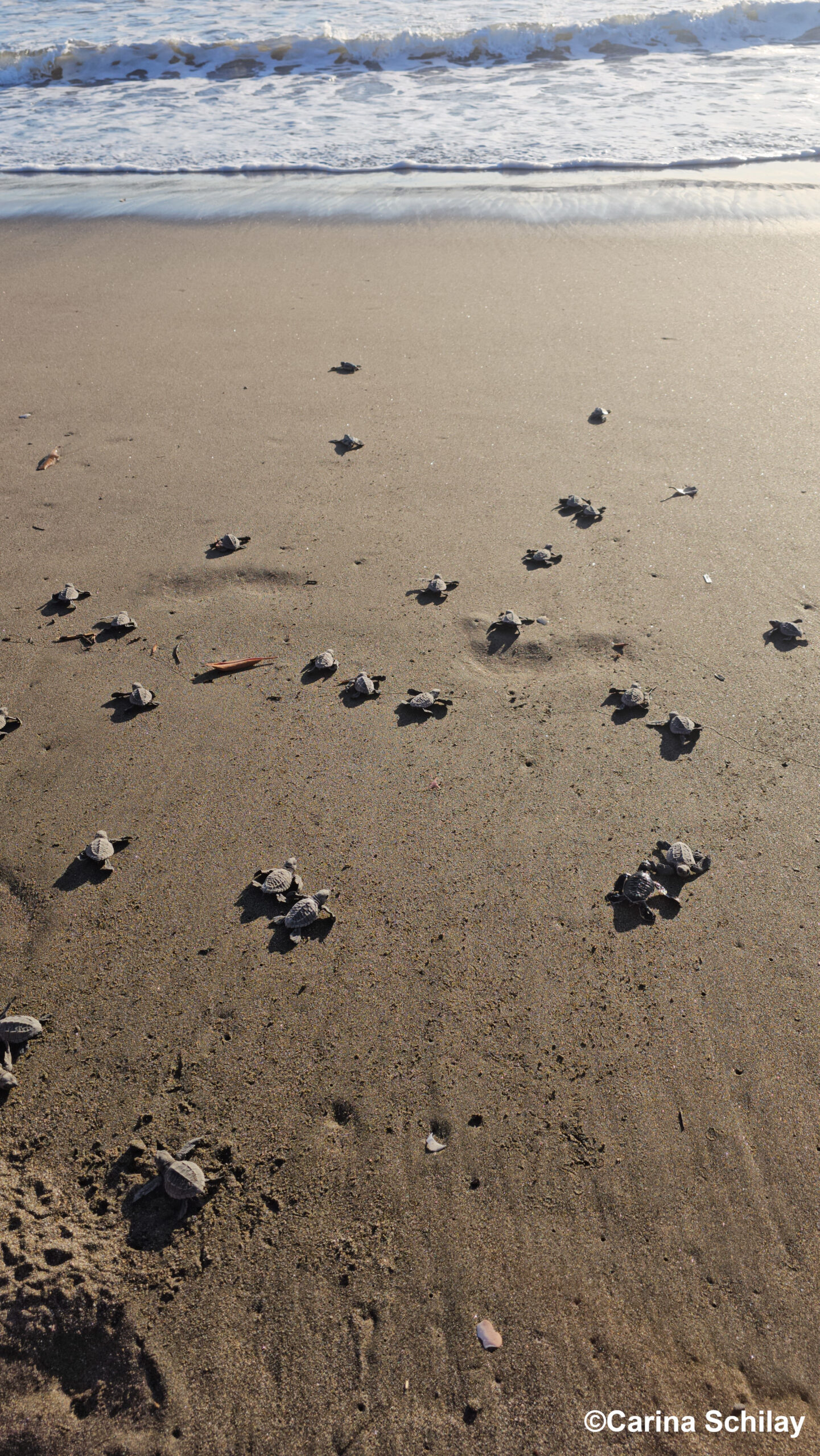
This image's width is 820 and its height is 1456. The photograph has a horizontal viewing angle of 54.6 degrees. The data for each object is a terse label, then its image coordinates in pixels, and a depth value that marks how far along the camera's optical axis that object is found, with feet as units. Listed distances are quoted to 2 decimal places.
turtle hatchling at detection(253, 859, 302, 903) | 8.41
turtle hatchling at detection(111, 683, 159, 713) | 10.51
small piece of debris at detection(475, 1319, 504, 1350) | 5.81
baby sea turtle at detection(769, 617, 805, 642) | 10.94
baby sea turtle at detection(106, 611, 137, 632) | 11.54
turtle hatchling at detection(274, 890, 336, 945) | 8.15
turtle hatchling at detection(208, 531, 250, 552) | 12.69
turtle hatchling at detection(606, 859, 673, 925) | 8.27
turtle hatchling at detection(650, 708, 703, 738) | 9.91
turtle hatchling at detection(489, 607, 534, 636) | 11.27
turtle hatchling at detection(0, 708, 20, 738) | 10.28
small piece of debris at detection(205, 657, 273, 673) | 11.10
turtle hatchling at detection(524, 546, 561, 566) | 12.30
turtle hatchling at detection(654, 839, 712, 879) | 8.50
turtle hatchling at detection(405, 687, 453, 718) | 10.36
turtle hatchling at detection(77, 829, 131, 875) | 8.71
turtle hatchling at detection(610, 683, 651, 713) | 10.28
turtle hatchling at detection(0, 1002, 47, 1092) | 7.36
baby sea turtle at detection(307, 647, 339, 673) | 10.94
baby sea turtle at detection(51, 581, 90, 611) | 11.94
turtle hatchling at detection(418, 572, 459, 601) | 11.86
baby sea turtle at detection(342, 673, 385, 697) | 10.57
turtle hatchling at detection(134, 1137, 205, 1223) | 6.31
